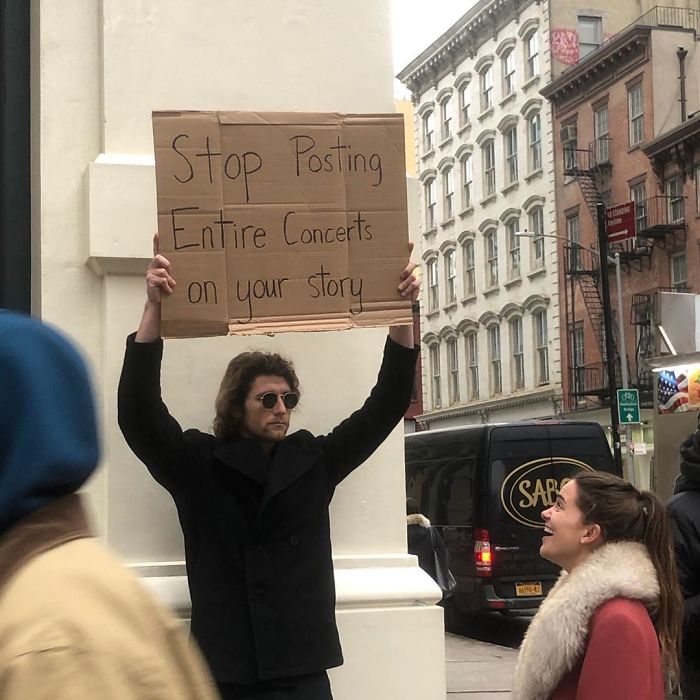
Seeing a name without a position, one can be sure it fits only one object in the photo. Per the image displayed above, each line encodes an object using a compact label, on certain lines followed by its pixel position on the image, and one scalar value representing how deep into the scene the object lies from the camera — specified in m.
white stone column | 3.59
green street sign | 23.12
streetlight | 21.86
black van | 14.40
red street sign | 27.12
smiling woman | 2.81
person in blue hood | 1.10
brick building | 35.03
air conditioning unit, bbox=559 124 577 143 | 39.95
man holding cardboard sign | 2.99
